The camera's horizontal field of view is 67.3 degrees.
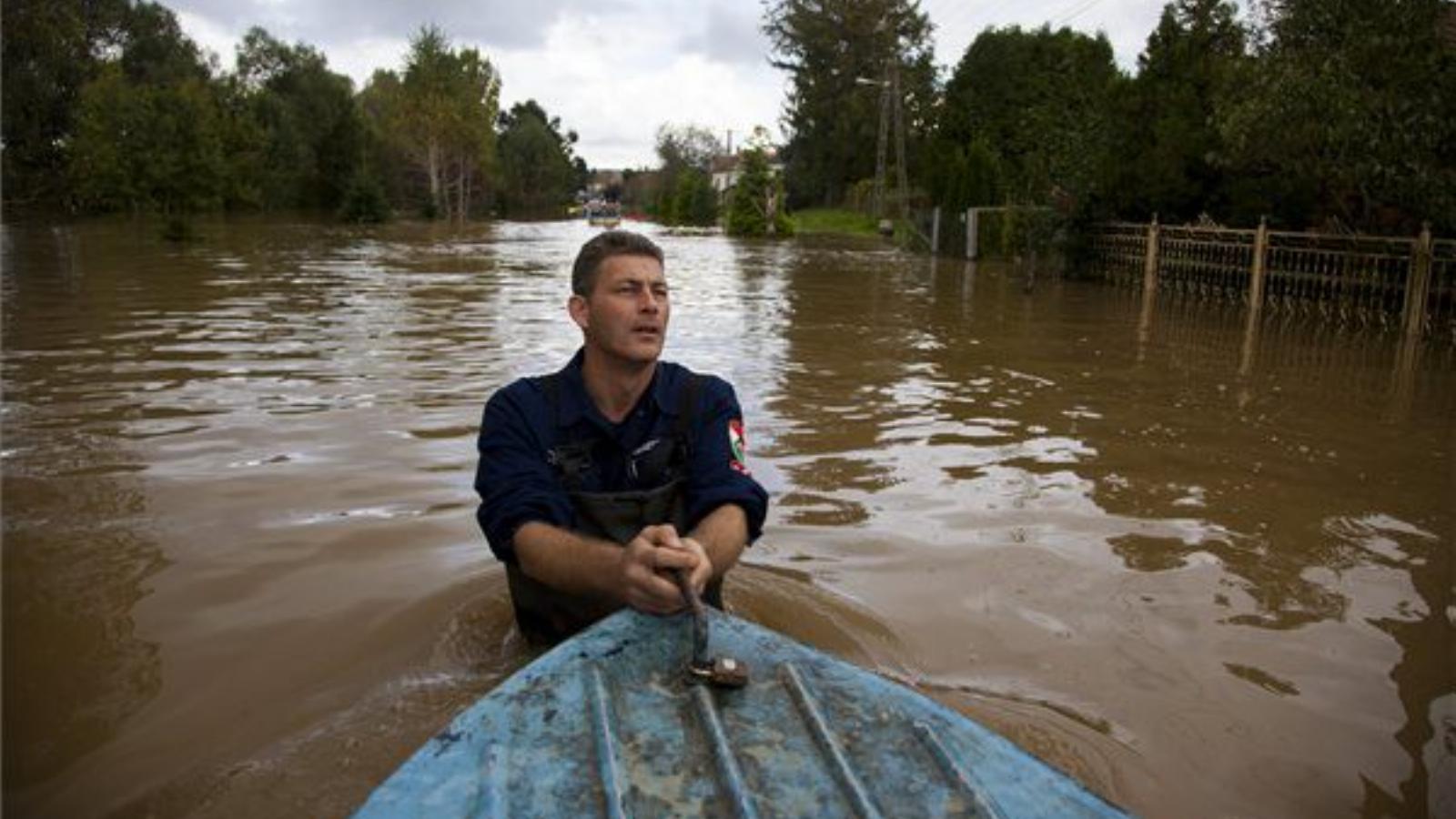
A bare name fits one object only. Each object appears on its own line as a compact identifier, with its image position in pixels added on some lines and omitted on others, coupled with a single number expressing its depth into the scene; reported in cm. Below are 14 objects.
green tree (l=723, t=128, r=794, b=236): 4856
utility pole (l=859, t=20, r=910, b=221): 4203
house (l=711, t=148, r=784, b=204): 9412
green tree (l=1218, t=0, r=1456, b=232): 1279
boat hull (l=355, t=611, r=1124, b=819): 205
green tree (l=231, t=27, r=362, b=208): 6119
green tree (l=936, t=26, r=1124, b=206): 2073
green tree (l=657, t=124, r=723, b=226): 6244
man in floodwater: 318
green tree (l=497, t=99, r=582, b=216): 8688
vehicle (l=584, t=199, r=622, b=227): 6431
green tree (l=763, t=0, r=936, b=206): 5822
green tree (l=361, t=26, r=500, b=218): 6556
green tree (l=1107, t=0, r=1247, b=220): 1933
